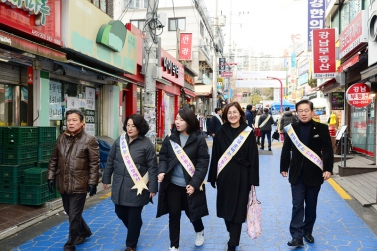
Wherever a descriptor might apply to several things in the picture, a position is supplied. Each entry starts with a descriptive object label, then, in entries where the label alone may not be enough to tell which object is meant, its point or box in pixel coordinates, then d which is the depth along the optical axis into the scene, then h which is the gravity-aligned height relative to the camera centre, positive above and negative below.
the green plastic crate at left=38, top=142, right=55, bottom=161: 6.90 -0.63
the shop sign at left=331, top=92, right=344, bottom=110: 15.33 +0.66
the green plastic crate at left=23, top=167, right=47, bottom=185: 6.41 -1.02
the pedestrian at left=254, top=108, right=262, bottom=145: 17.07 -0.61
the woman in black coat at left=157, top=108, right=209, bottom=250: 4.54 -0.67
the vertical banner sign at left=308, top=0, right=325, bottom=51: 16.84 +4.56
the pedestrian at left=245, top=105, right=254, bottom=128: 15.96 +0.13
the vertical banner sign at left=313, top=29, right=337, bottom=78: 14.55 +2.47
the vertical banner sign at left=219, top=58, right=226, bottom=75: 35.63 +4.91
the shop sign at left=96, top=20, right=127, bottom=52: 10.24 +2.32
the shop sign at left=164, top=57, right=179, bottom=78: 18.20 +2.55
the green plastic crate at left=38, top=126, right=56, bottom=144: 6.89 -0.32
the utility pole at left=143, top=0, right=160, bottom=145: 9.96 +1.49
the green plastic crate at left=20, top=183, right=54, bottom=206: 6.43 -1.32
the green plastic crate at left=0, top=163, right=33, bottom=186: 6.45 -0.98
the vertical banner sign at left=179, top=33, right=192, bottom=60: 25.47 +4.68
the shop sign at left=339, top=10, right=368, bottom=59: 10.21 +2.47
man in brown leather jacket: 4.59 -0.62
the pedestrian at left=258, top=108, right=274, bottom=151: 15.96 -0.29
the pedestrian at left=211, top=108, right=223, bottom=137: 12.57 -0.20
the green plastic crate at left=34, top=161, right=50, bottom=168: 6.88 -0.86
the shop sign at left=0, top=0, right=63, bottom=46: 6.42 +1.86
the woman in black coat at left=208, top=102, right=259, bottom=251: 4.50 -0.72
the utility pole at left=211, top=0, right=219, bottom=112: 26.08 +3.19
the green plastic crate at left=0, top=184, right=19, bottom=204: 6.53 -1.34
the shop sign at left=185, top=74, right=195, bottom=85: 25.67 +2.67
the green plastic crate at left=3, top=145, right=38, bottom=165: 6.46 -0.66
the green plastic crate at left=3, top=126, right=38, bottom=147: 6.43 -0.33
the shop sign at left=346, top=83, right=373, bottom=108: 10.69 +0.66
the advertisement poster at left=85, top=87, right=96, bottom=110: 11.39 +0.57
